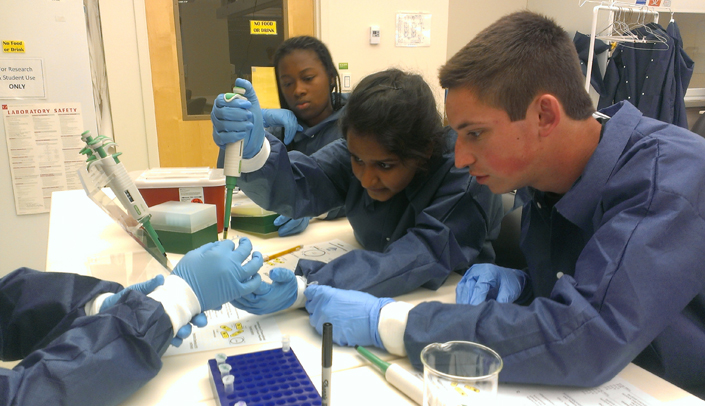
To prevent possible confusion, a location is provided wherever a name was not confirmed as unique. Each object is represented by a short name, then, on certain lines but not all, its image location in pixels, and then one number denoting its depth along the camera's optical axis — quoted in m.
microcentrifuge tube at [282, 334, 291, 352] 0.79
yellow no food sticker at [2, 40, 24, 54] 2.41
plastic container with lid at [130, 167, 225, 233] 1.40
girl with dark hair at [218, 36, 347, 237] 2.04
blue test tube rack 0.66
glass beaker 0.58
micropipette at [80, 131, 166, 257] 1.07
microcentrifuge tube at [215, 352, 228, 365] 0.74
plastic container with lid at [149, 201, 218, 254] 1.30
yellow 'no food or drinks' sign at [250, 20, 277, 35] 2.96
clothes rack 2.67
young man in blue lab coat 0.72
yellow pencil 1.27
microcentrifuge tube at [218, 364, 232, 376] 0.71
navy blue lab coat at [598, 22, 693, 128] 3.08
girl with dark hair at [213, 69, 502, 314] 1.06
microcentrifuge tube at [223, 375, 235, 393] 0.68
